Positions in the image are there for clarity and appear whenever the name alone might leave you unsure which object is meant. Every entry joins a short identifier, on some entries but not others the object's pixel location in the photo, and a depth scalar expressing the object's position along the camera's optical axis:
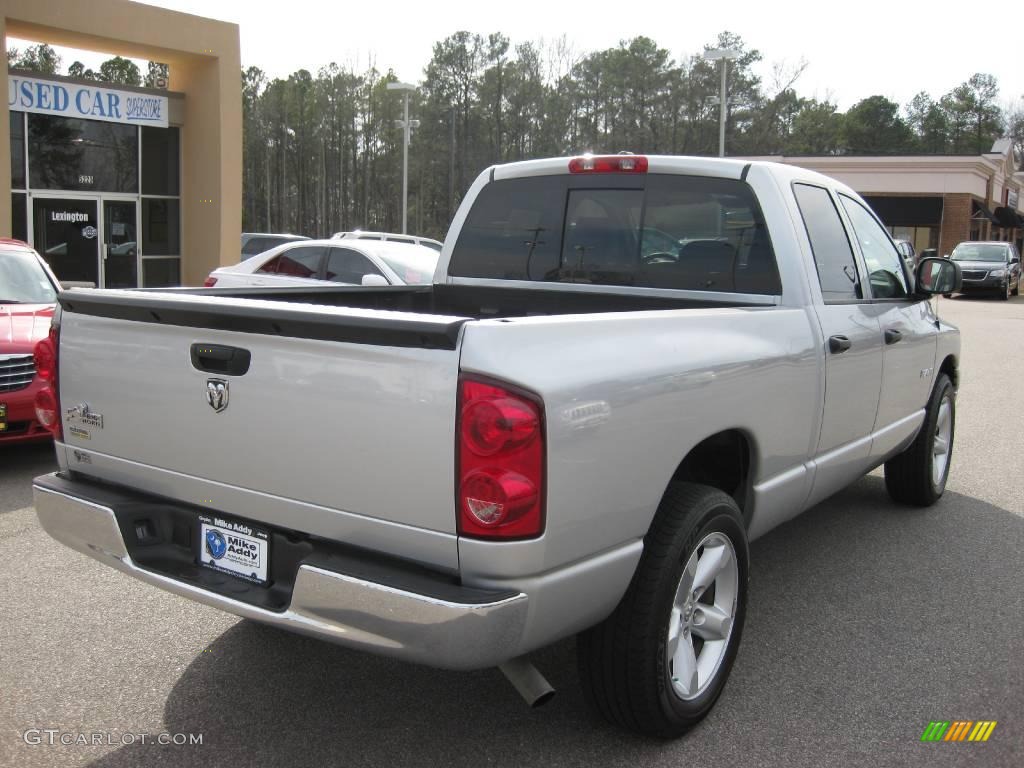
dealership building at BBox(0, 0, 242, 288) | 19.05
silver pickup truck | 2.51
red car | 6.63
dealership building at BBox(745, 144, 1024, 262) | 42.62
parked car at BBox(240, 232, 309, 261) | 29.09
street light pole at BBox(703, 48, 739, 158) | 28.39
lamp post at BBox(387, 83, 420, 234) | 36.66
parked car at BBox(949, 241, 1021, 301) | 31.17
